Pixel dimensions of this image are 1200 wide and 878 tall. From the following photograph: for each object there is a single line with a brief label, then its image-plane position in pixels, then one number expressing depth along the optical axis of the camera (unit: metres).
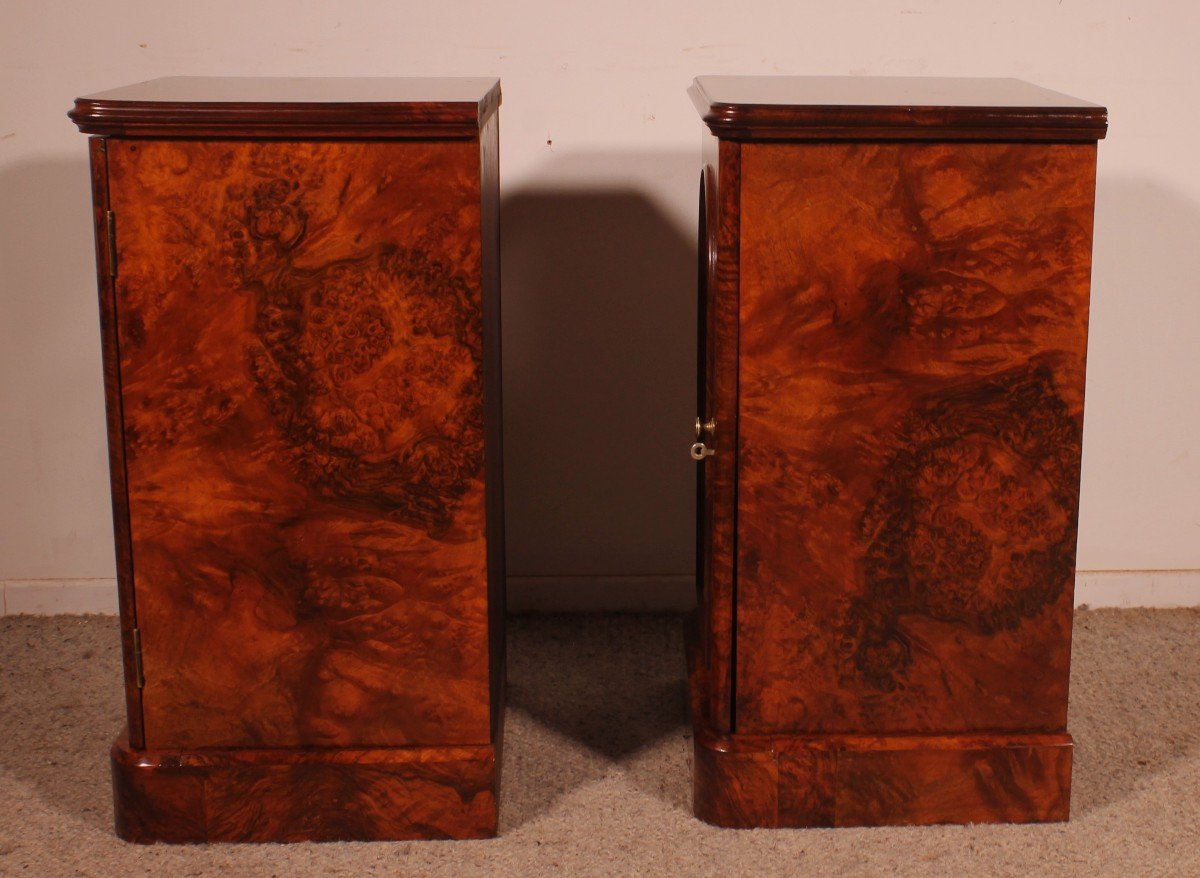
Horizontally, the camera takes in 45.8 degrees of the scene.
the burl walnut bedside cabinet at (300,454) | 1.60
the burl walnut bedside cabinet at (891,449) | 1.62
